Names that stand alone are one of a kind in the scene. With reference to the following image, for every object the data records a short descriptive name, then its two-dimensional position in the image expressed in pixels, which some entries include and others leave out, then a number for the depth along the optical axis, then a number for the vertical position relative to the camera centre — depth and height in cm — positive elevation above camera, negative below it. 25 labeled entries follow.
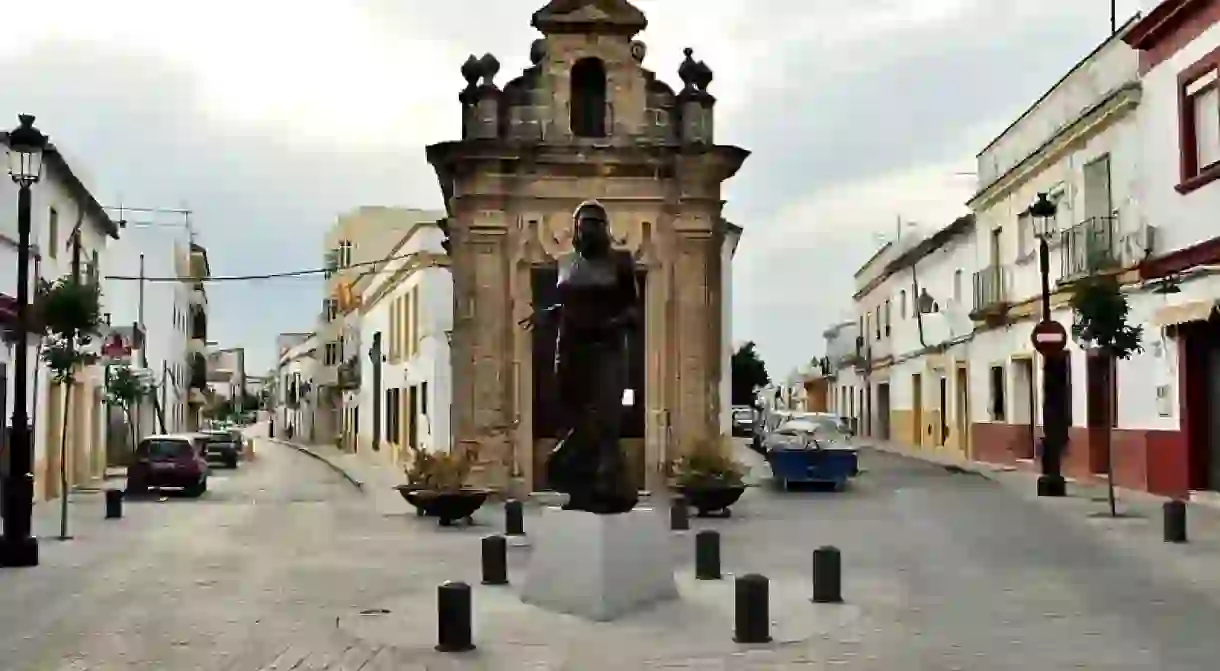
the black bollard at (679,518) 1873 -133
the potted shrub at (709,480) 2048 -91
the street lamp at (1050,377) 2288 +77
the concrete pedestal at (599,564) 1075 -114
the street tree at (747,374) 7562 +239
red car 2759 -90
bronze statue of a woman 1141 +68
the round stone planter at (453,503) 1922 -115
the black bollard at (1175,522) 1595 -120
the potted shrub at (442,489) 1925 -97
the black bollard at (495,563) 1283 -131
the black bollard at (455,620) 952 -135
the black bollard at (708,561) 1308 -133
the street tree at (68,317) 1831 +136
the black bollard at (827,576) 1166 -131
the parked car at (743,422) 5538 -15
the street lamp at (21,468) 1450 -48
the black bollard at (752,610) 975 -133
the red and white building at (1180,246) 2009 +251
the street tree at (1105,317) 1952 +138
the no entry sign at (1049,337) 2320 +131
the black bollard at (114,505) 2147 -128
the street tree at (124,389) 3616 +84
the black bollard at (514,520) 1780 -127
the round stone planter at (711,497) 2047 -114
